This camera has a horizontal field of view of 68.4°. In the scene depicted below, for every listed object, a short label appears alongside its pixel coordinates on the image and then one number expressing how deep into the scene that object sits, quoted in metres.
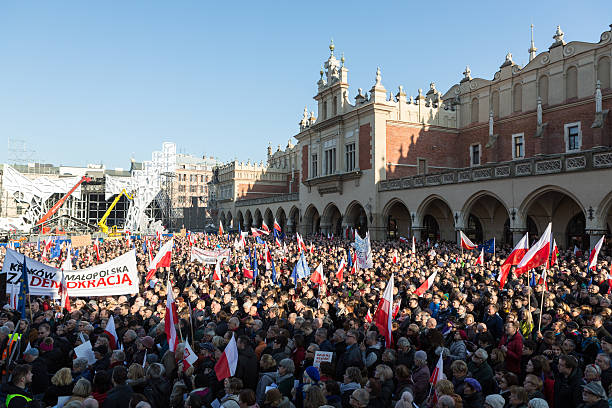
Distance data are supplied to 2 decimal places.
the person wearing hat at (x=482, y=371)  5.82
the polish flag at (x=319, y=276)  12.53
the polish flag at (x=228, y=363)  5.81
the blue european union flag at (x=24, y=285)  8.35
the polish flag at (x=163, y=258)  12.90
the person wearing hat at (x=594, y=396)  4.50
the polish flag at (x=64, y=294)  9.50
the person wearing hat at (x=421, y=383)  5.79
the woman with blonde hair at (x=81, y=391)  4.79
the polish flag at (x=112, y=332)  7.67
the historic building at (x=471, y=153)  23.73
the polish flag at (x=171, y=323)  6.91
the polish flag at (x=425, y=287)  10.84
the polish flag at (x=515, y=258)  11.33
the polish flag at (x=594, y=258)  13.68
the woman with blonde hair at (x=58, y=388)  5.29
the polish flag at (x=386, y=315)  7.35
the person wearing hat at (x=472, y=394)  5.07
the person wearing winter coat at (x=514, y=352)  6.75
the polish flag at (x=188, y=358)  6.25
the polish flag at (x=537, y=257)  10.79
